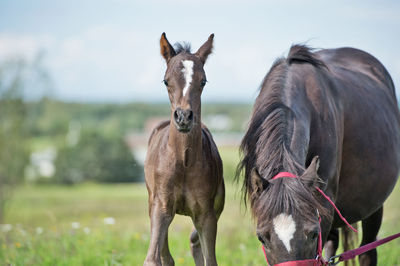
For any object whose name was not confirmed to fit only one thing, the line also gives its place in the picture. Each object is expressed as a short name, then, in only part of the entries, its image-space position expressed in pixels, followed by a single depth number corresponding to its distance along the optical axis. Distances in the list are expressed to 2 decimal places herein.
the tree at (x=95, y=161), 97.12
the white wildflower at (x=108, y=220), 11.38
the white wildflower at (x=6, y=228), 12.41
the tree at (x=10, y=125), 53.56
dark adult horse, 5.97
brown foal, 7.34
